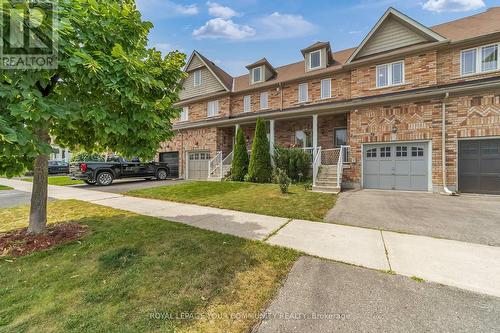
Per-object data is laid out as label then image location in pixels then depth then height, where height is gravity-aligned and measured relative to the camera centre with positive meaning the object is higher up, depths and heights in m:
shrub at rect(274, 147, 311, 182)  12.27 +0.13
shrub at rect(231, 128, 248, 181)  13.61 +0.37
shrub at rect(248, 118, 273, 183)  12.75 +0.36
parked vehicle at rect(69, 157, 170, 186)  13.01 -0.38
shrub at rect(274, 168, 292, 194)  9.13 -0.69
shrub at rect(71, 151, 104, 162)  23.54 +0.77
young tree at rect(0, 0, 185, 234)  2.79 +1.15
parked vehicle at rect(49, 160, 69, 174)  24.27 -0.31
